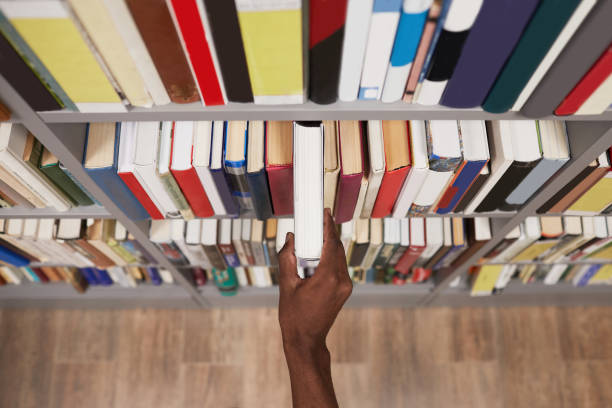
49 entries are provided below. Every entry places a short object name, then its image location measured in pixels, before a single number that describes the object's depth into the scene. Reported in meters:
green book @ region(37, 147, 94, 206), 0.97
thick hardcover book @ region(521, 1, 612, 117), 0.57
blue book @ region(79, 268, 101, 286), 1.78
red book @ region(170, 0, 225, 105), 0.55
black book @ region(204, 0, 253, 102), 0.55
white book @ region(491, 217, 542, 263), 1.32
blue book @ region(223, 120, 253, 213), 0.89
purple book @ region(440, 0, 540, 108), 0.55
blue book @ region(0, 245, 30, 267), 1.44
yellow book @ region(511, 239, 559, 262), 1.38
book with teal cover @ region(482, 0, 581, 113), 0.55
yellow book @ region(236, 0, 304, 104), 0.54
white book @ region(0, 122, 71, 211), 0.89
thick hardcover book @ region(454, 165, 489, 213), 0.96
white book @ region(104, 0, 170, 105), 0.56
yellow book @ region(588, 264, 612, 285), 1.75
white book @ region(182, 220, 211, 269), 1.30
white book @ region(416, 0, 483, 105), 0.54
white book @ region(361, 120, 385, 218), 0.90
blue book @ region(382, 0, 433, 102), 0.56
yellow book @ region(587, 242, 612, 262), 1.48
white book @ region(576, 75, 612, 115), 0.68
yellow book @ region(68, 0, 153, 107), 0.56
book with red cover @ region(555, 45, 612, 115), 0.64
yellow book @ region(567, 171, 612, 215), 1.01
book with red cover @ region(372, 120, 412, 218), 0.90
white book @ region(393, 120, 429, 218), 0.90
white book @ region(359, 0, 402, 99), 0.56
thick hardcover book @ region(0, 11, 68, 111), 0.61
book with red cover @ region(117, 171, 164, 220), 0.94
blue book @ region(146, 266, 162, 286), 1.75
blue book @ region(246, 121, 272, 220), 0.89
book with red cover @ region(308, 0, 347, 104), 0.54
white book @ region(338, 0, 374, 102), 0.56
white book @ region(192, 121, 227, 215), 0.90
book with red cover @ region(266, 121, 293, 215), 0.88
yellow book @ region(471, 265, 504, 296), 1.70
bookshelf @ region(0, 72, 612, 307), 0.74
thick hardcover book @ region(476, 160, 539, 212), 0.92
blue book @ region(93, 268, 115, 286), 1.77
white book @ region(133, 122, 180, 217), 0.91
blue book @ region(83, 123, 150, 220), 0.90
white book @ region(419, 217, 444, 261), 1.32
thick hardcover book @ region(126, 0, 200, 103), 0.56
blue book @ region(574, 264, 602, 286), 1.76
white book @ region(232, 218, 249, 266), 1.33
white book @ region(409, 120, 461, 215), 0.88
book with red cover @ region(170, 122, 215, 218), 0.90
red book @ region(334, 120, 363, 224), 0.90
